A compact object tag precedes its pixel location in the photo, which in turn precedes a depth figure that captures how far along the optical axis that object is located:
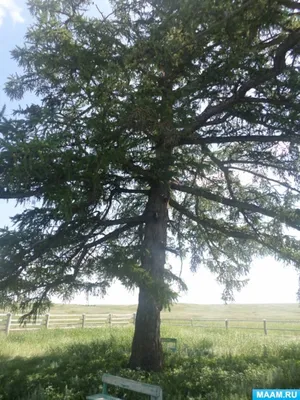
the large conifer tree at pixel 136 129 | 6.35
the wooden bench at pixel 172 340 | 10.71
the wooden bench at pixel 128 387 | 5.05
